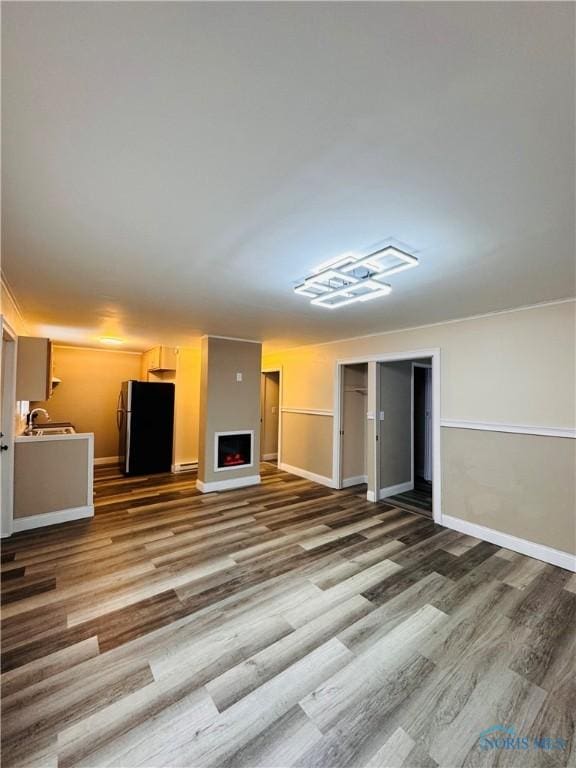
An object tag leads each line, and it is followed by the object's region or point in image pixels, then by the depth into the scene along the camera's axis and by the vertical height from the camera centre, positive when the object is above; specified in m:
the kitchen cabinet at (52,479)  3.49 -1.03
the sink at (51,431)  4.44 -0.60
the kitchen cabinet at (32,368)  3.59 +0.25
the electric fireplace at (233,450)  5.13 -0.95
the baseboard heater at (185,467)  6.27 -1.50
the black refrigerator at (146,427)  5.91 -0.68
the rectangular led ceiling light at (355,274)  2.00 +0.87
